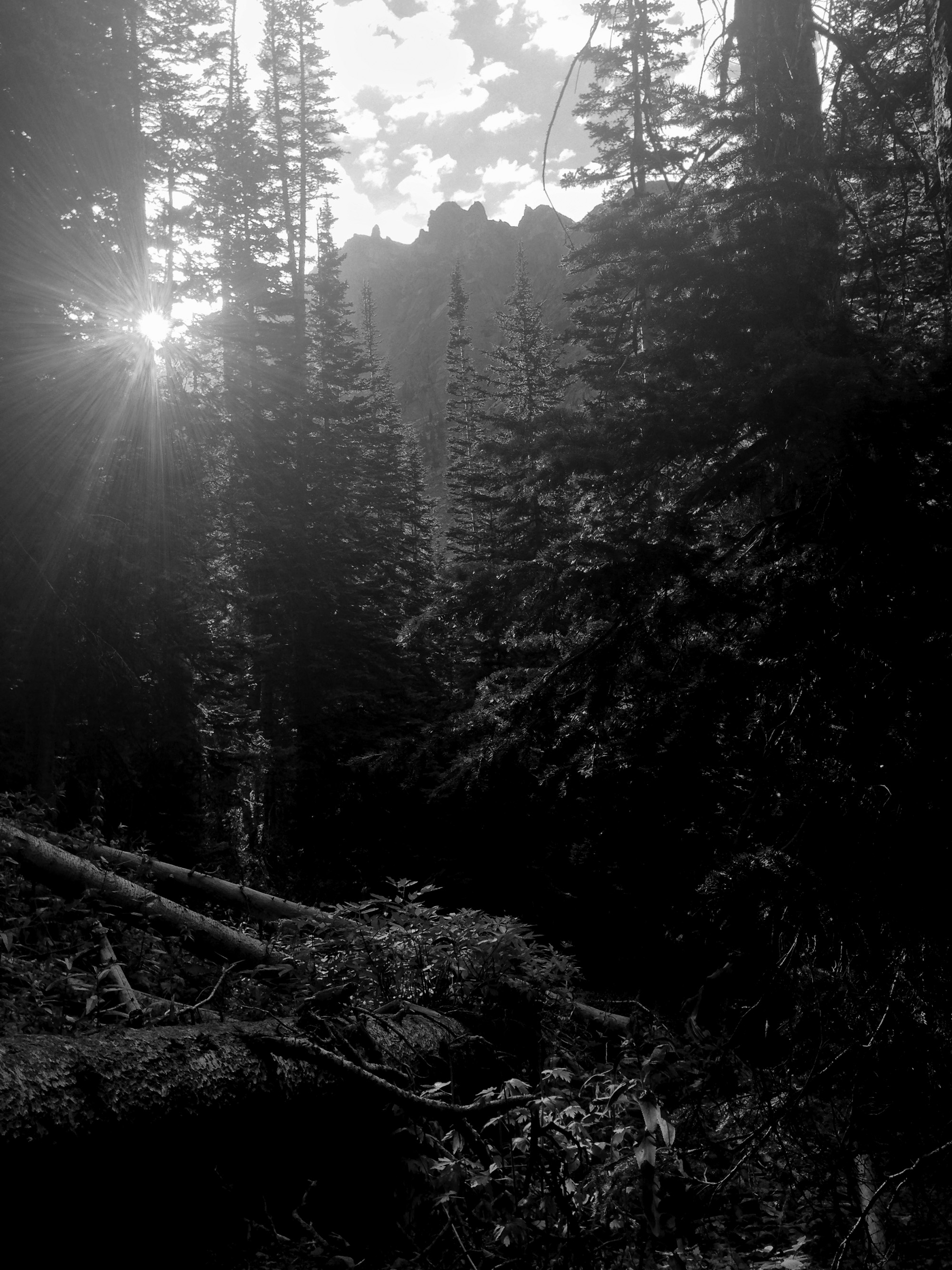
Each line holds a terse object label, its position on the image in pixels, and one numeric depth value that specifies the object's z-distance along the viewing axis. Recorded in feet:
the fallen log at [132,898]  22.84
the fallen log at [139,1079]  9.76
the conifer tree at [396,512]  69.92
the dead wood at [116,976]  16.14
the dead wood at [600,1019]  21.67
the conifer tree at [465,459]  65.36
